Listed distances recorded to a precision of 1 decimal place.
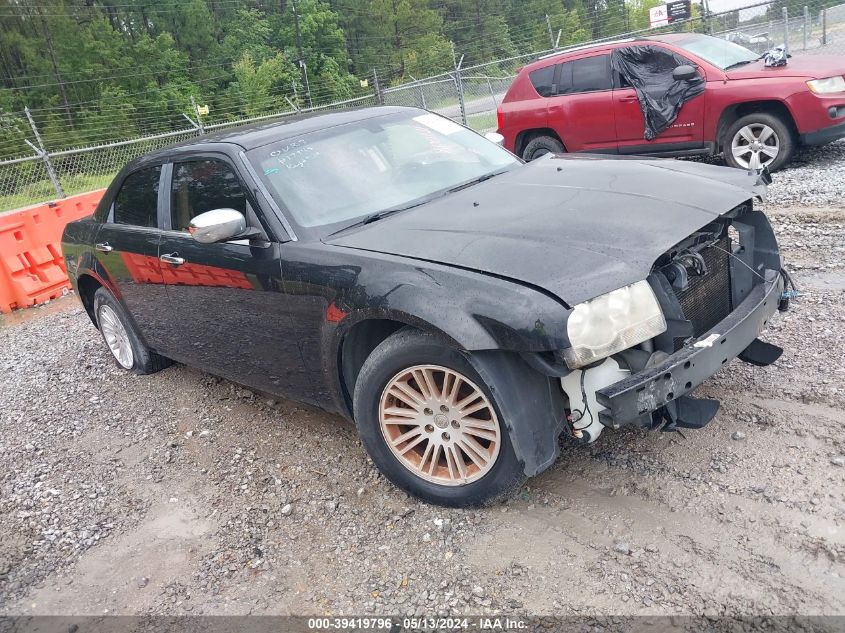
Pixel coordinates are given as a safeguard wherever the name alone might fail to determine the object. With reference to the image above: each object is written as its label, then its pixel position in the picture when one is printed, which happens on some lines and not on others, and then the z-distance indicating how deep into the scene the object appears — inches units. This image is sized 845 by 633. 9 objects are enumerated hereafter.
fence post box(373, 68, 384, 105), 575.9
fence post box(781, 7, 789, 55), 663.1
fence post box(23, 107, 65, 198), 440.1
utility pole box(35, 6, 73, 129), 1278.8
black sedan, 106.7
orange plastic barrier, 330.3
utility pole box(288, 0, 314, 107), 1541.1
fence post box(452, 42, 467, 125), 598.4
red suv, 305.4
